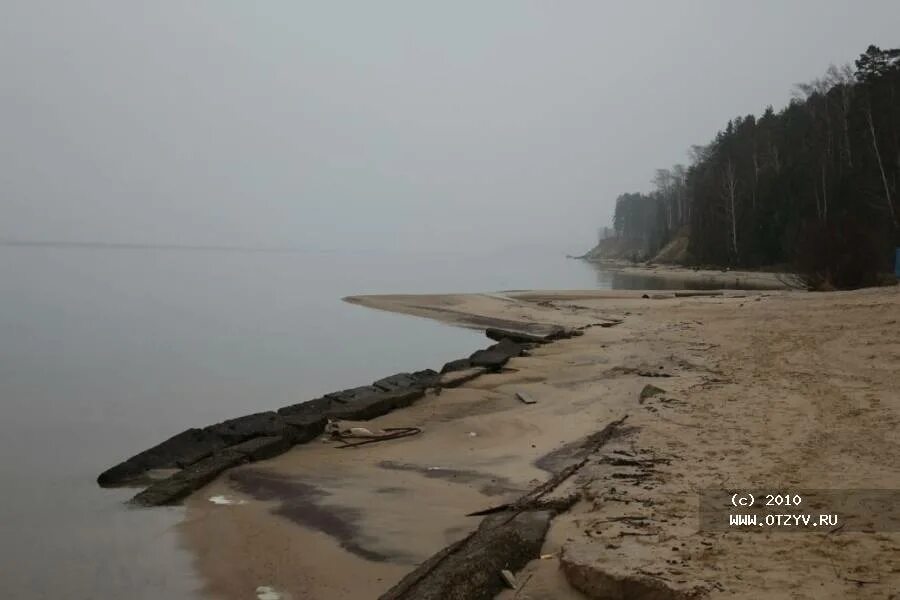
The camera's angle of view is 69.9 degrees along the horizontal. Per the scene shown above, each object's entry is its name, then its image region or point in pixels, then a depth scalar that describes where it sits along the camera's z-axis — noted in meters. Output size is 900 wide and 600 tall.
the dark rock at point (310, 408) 9.94
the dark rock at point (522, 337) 17.50
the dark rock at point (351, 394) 10.93
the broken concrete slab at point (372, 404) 9.82
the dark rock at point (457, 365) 14.04
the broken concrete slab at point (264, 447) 7.74
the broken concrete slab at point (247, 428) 8.67
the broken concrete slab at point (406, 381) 11.93
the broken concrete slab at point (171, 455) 7.49
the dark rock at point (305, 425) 8.60
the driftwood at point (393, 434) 8.63
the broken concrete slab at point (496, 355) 13.79
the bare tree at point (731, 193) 57.25
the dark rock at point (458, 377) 12.30
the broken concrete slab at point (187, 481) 6.55
